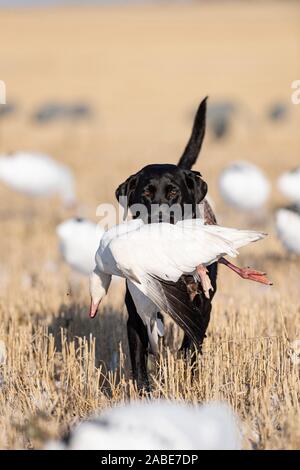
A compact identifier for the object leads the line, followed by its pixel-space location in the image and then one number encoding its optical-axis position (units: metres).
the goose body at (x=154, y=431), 5.84
